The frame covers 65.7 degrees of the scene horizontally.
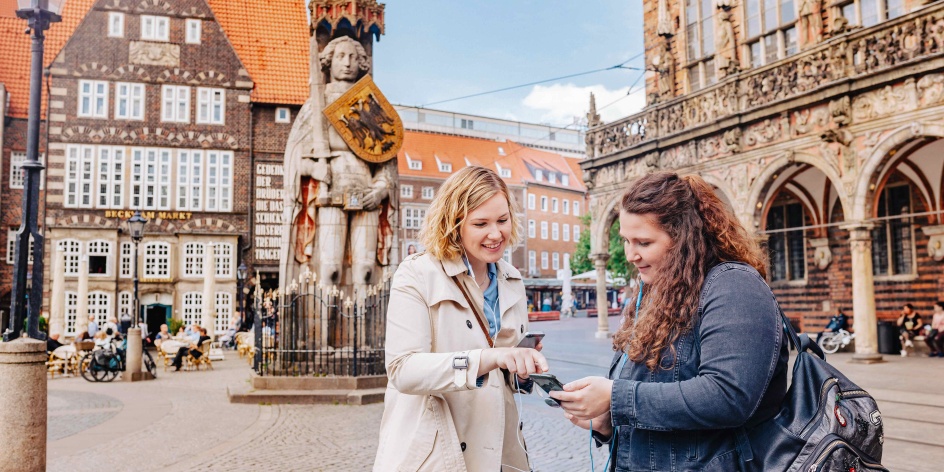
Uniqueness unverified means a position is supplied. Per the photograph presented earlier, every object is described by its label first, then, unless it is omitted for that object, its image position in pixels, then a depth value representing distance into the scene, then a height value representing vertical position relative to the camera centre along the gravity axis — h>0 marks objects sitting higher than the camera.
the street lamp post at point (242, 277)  27.55 +0.04
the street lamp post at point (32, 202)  5.60 +0.61
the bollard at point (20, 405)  4.97 -0.85
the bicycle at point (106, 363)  15.16 -1.78
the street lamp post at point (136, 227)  17.61 +1.26
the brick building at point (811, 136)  14.40 +3.24
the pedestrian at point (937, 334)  16.30 -1.39
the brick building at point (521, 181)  58.94 +8.18
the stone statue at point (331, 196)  11.12 +1.24
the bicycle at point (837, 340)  18.00 -1.66
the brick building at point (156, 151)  30.64 +5.56
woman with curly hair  1.75 -0.18
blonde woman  2.12 -0.22
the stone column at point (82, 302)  21.75 -0.67
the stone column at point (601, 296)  23.91 -0.72
